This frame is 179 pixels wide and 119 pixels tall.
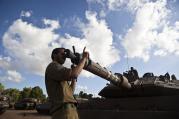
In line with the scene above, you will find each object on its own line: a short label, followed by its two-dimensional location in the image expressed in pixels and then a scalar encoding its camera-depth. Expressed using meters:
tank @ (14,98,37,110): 11.30
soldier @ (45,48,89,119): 1.70
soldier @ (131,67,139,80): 3.58
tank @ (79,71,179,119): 2.62
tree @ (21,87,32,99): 33.59
